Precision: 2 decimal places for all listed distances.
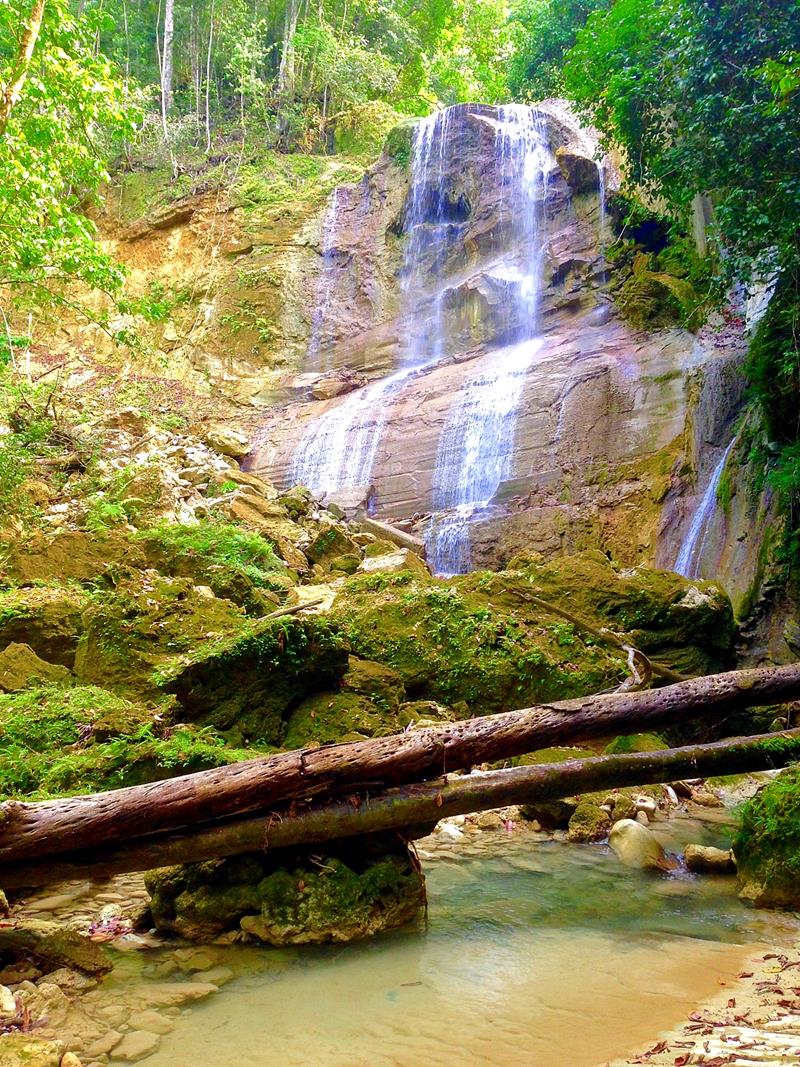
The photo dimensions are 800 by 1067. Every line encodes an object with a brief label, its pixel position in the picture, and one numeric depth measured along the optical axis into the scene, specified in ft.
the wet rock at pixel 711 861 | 15.44
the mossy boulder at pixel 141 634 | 21.44
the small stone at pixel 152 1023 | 9.22
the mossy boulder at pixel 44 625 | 24.11
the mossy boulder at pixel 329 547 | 46.44
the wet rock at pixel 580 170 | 68.18
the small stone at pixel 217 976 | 10.54
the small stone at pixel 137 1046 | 8.63
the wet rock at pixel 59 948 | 10.38
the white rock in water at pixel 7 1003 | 8.99
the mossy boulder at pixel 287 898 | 11.73
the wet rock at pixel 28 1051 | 7.68
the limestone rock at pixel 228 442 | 64.54
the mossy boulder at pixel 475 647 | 24.35
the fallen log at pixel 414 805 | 11.06
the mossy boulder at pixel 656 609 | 26.78
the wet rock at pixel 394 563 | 39.24
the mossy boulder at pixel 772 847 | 13.30
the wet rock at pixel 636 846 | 15.84
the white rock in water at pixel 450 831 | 18.29
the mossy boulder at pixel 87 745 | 14.42
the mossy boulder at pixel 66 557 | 29.43
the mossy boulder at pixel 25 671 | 20.70
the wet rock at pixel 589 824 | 17.90
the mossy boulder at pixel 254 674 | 17.71
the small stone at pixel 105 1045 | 8.55
